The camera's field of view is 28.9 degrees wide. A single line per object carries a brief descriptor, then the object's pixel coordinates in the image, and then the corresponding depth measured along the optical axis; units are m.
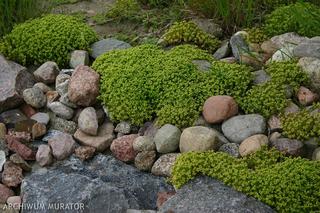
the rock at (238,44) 5.25
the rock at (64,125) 5.06
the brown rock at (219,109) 4.73
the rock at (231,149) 4.55
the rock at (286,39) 5.32
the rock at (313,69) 4.88
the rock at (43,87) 5.33
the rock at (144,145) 4.74
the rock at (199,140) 4.55
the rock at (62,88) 5.20
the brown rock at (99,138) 4.88
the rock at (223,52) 5.44
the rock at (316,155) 4.39
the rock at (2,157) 4.76
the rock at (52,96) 5.22
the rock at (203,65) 5.16
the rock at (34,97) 5.18
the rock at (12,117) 5.10
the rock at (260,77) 5.00
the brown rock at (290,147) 4.42
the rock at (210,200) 4.09
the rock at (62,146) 4.84
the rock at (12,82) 5.18
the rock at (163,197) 4.43
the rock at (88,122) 4.93
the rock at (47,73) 5.38
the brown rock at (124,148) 4.79
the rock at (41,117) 5.08
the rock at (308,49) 5.02
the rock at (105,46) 5.62
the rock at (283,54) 5.10
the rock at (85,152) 4.82
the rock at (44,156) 4.79
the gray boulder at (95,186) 4.42
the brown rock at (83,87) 5.05
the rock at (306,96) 4.81
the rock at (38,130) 4.97
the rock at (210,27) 5.74
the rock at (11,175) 4.65
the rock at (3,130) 4.97
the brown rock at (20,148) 4.81
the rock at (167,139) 4.67
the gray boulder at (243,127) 4.62
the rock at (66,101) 5.14
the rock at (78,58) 5.48
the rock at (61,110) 5.12
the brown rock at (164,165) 4.59
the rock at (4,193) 4.57
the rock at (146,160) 4.67
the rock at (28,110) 5.21
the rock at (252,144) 4.46
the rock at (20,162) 4.73
